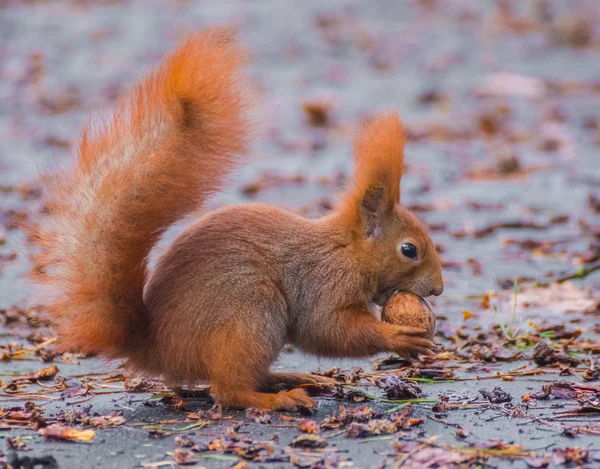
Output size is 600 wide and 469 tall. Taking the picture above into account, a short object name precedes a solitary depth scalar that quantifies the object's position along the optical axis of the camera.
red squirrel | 5.38
